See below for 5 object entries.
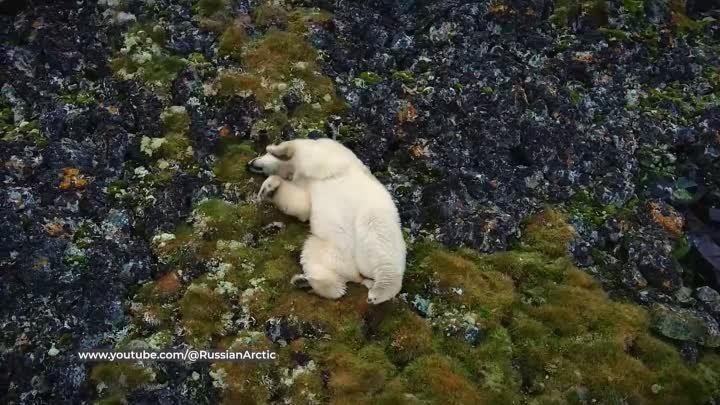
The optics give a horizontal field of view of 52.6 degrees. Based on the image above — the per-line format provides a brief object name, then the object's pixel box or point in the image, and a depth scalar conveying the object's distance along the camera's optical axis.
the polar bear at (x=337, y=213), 9.87
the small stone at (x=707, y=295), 11.04
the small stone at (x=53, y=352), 9.37
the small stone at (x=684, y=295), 11.05
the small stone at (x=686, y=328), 10.47
